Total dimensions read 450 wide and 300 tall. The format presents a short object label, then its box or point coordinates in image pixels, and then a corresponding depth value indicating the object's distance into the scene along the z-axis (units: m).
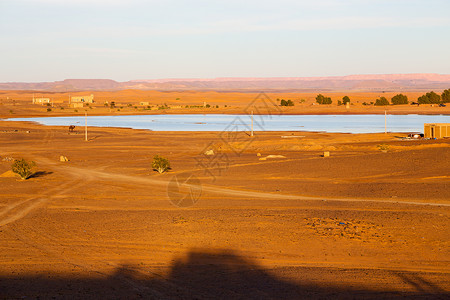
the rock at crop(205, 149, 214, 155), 39.73
